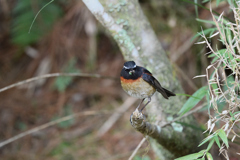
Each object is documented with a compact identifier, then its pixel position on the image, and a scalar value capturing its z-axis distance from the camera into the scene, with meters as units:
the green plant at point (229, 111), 4.62
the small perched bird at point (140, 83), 6.18
